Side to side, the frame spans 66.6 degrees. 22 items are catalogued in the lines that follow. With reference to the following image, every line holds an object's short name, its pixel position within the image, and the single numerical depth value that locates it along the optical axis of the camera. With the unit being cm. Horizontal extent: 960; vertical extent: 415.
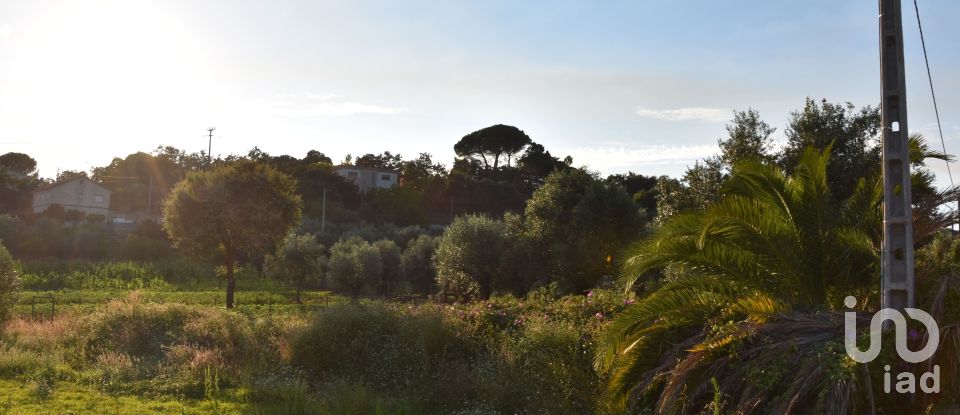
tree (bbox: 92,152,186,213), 7969
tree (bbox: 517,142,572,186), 7350
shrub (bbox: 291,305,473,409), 1251
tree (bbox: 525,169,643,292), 2500
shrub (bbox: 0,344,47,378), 1346
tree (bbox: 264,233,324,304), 3981
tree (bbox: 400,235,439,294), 4253
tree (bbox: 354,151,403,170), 9994
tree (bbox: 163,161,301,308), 2481
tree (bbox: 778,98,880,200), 1416
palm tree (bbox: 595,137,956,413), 760
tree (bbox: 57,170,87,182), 9936
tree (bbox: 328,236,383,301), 4144
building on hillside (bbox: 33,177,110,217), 7262
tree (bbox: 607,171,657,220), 6815
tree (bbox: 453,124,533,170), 7681
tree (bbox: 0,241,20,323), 1914
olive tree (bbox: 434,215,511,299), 2967
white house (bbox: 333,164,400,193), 9162
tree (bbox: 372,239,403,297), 4328
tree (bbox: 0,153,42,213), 7131
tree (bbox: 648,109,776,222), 1562
